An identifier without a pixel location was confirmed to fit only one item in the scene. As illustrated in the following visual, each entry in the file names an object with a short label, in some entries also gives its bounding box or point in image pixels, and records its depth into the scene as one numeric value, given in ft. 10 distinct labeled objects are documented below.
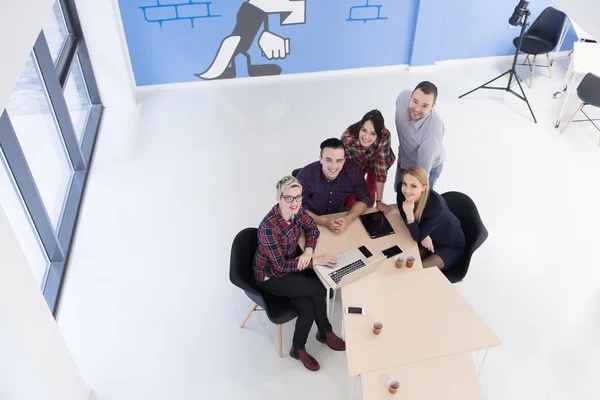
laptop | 12.28
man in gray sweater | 13.88
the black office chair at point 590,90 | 19.81
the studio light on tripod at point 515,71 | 21.04
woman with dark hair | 13.75
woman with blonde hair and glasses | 12.13
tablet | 13.51
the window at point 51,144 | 14.48
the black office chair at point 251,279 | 12.27
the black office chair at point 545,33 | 23.18
